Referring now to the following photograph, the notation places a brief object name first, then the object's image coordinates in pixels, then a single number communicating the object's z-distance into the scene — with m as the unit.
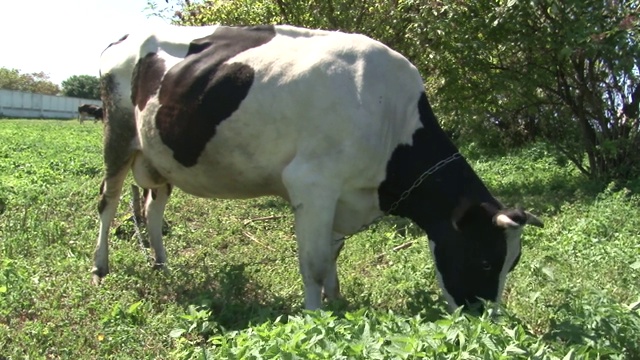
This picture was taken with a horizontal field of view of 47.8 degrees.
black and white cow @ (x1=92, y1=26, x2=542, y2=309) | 4.50
